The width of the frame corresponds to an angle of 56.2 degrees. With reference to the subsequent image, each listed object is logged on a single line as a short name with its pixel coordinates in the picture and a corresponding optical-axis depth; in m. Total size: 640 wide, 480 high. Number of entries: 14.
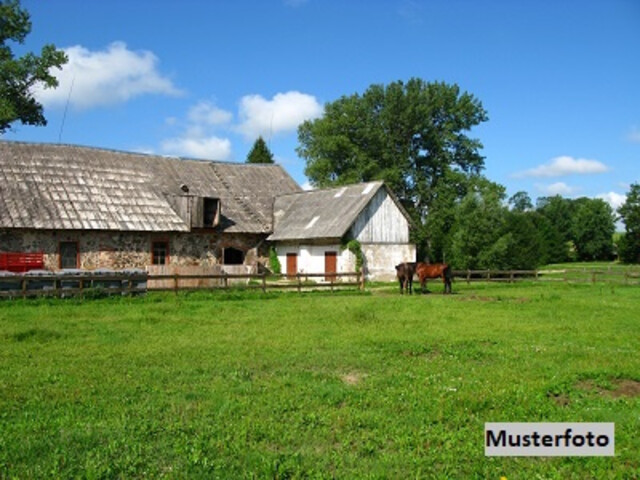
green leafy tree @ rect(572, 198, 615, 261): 90.69
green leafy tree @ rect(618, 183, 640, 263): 67.81
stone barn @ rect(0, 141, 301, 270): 25.97
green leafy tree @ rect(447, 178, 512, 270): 35.19
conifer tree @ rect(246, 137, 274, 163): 55.03
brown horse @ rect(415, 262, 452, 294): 24.75
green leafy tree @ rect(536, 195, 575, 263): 76.06
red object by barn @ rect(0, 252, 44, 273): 24.44
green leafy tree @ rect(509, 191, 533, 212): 108.44
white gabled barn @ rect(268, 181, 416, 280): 30.56
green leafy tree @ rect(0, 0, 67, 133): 36.53
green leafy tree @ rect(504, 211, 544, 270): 36.47
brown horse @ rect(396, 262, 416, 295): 24.53
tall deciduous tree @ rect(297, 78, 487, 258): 51.69
